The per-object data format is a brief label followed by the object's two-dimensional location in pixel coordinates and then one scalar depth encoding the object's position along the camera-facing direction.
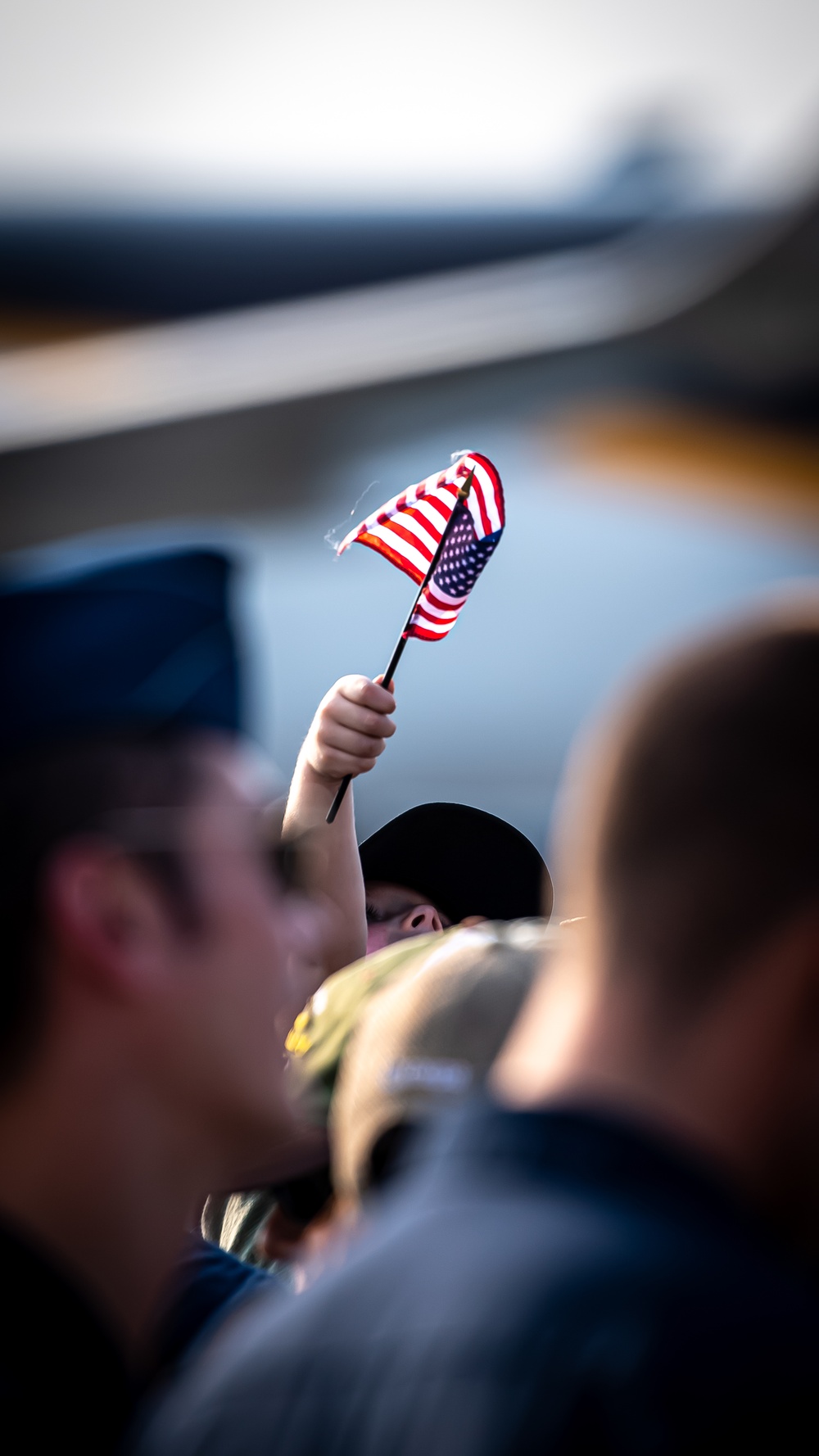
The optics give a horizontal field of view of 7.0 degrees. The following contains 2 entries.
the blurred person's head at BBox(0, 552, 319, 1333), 3.66
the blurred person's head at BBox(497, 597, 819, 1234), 3.29
